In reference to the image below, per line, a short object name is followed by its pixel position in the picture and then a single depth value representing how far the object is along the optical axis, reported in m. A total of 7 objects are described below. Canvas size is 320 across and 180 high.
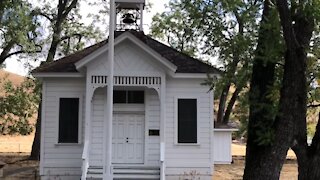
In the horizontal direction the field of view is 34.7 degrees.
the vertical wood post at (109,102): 13.37
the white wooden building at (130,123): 19.25
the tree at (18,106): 34.19
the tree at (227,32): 13.01
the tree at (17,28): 26.80
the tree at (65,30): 34.25
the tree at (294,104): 11.41
